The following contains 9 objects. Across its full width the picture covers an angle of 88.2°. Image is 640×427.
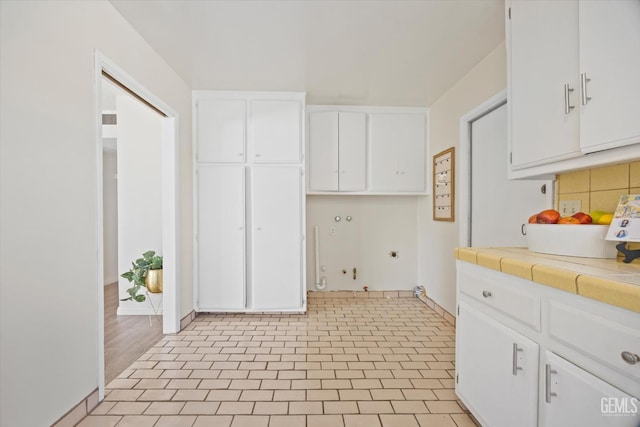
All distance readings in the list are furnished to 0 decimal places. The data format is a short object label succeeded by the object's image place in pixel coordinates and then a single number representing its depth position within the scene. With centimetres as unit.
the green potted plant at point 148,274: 318
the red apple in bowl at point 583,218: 153
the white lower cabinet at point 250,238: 351
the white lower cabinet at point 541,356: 92
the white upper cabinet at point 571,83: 122
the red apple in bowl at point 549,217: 165
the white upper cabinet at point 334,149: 397
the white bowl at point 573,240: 140
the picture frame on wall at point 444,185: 334
